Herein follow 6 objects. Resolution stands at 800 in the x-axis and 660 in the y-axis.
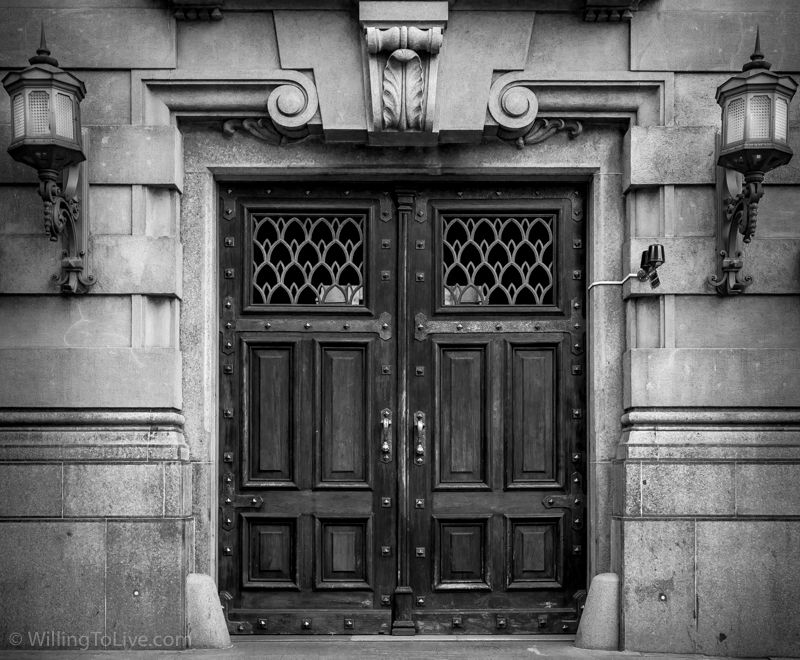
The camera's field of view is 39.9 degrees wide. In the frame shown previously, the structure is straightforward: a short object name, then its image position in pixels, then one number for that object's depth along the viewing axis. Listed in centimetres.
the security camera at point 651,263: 817
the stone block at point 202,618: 839
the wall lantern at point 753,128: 791
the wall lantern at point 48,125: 786
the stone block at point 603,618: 843
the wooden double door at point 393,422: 898
